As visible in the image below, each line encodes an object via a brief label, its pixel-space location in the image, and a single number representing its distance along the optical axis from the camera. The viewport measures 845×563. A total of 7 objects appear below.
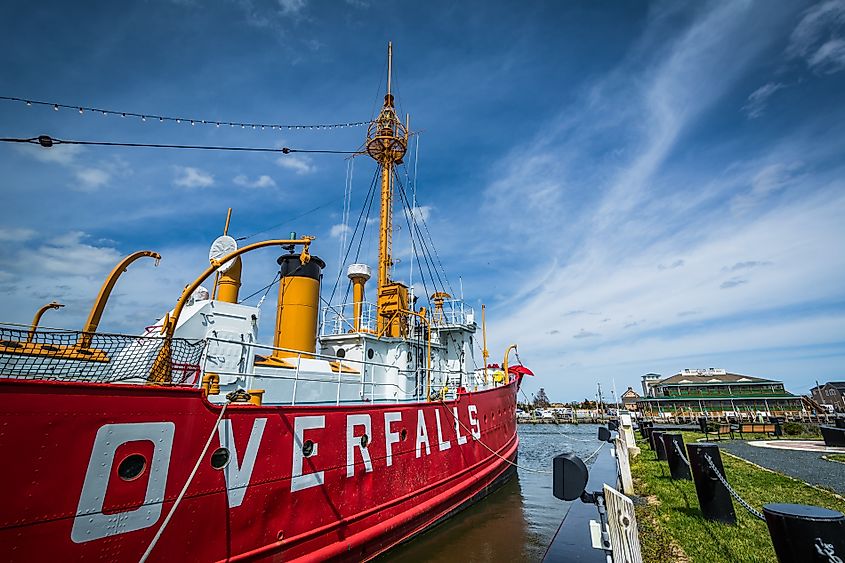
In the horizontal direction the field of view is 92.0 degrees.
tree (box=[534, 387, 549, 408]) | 119.91
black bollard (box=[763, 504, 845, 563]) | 2.66
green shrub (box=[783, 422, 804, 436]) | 23.45
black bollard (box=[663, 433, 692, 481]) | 10.42
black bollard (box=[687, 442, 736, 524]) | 6.73
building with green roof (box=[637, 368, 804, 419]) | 50.97
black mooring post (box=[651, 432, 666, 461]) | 14.32
